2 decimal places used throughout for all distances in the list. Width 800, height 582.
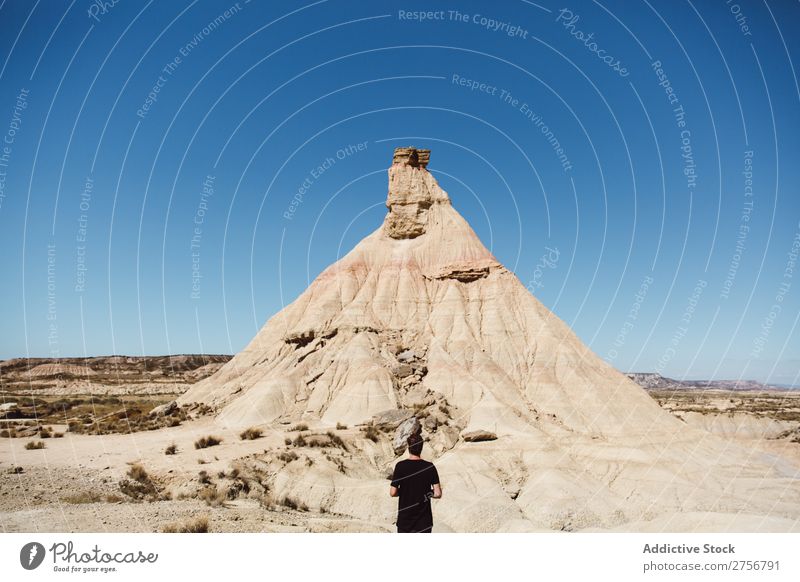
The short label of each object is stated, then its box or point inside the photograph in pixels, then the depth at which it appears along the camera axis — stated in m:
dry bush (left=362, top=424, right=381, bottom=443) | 33.66
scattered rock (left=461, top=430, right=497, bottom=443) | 34.75
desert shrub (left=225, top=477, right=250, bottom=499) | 20.84
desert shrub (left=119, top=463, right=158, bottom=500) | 18.53
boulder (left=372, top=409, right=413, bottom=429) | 36.28
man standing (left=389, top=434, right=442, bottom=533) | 8.06
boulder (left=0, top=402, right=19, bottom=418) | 46.90
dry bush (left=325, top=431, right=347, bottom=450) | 31.60
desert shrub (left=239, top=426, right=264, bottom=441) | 34.16
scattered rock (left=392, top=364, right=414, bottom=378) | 43.53
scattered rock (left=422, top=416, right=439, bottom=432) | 36.31
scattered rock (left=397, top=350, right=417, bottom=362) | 46.31
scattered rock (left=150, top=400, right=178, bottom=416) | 45.16
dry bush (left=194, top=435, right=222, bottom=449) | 31.73
